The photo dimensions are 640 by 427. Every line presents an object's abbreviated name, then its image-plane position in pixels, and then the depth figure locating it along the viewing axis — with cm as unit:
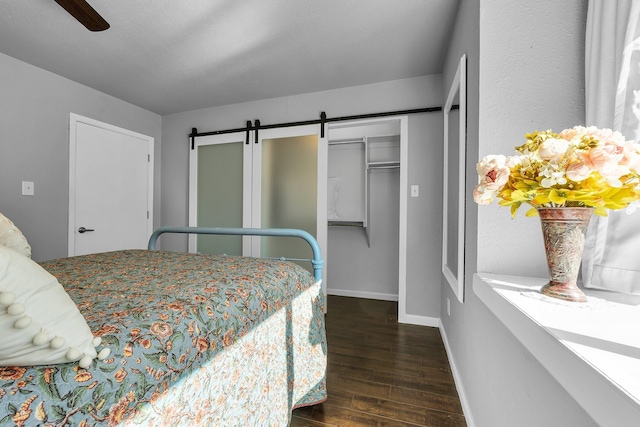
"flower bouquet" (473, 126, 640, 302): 68
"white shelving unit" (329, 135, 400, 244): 363
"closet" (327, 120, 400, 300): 365
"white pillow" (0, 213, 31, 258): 92
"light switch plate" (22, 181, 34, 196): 254
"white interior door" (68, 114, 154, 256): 293
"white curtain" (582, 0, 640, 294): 80
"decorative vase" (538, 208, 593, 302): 77
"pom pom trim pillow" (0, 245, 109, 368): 45
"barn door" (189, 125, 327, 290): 315
